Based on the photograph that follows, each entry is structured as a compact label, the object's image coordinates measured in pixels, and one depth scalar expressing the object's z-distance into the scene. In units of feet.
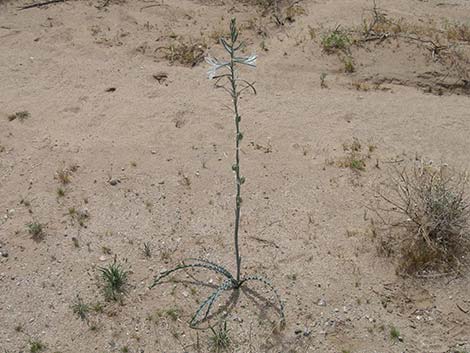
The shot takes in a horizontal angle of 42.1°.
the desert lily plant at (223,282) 12.32
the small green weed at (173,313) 12.58
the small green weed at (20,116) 17.84
